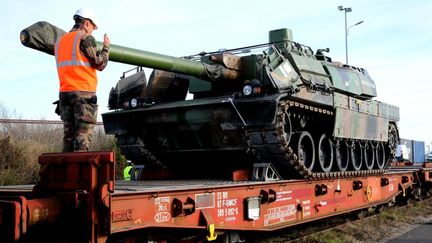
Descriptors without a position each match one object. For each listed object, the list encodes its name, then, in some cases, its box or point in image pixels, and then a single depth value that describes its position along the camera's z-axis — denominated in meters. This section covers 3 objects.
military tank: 8.86
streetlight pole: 37.72
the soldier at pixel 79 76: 5.79
